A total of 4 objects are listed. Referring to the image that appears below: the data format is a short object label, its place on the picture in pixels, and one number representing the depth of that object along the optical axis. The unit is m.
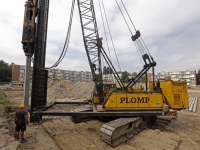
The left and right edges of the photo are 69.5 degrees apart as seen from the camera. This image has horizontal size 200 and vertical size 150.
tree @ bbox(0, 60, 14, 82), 63.09
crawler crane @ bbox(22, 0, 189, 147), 6.05
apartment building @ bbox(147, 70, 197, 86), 93.62
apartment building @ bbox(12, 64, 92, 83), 113.94
